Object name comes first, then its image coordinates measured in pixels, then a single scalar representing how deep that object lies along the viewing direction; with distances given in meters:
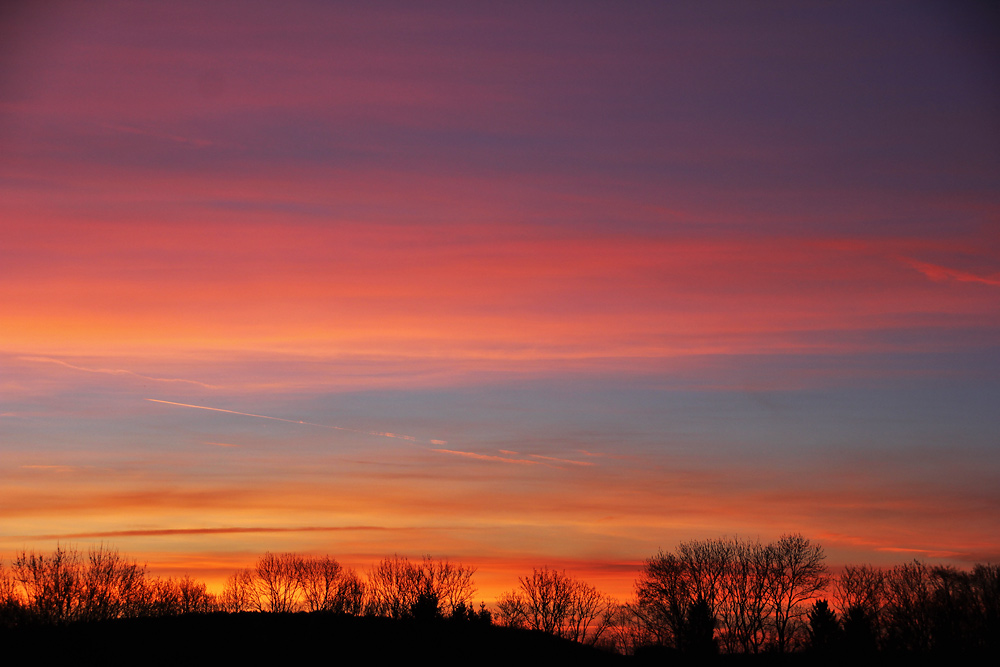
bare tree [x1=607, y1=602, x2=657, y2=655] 119.00
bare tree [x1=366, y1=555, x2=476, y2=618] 121.38
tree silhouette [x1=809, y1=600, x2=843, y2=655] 97.12
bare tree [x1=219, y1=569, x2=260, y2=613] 131.41
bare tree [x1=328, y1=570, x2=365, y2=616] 126.28
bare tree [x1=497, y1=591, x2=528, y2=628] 135.75
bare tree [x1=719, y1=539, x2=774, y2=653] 120.56
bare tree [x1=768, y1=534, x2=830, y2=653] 121.36
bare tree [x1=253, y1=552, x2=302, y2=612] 133.38
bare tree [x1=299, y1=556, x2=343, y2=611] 130.25
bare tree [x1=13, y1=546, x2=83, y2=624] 95.25
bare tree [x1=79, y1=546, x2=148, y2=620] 99.25
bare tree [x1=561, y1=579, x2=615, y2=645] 130.12
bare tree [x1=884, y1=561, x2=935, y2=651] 107.12
